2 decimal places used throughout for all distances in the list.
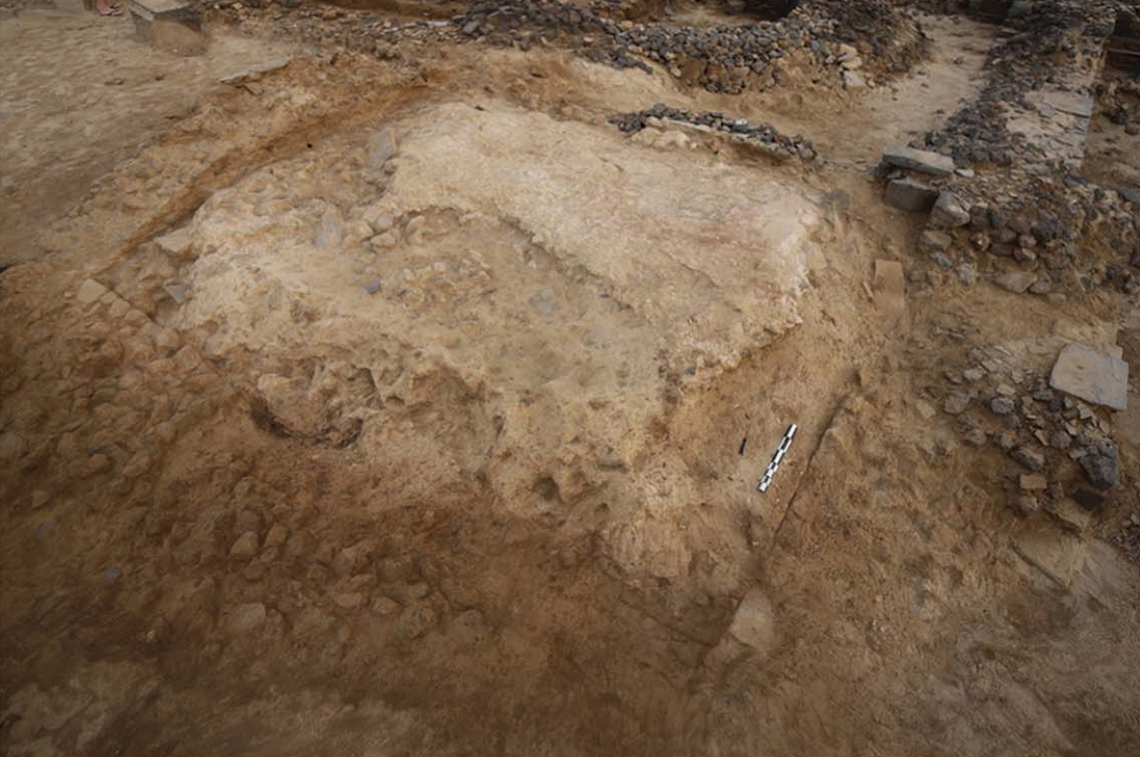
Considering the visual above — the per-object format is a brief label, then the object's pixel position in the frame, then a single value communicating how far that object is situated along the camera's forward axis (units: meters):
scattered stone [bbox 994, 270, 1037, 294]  3.92
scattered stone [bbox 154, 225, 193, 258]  3.47
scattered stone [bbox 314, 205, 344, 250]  3.45
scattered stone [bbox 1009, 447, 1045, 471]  3.05
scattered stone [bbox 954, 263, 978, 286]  3.94
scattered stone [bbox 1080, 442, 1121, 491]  3.00
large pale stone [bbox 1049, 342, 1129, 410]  3.26
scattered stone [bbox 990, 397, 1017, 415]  3.23
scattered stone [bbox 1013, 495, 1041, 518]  2.96
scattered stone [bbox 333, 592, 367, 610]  2.47
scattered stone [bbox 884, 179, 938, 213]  4.26
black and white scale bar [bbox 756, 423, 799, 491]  2.93
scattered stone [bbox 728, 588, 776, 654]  2.51
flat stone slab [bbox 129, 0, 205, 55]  5.70
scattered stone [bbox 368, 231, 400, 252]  3.38
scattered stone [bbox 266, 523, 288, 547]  2.62
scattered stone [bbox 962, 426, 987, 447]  3.17
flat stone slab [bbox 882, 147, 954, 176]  4.32
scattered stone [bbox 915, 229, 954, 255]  4.07
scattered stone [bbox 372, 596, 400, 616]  2.46
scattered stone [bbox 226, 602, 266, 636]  2.38
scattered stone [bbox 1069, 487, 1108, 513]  3.01
